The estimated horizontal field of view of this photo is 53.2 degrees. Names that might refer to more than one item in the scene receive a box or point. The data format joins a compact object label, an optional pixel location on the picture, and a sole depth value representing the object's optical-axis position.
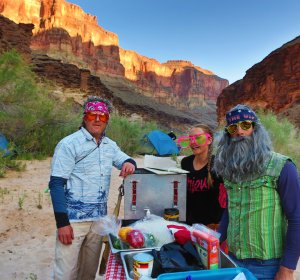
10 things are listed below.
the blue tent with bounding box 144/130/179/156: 13.18
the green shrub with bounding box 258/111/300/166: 9.52
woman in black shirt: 2.34
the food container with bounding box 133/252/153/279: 1.27
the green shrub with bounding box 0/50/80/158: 8.96
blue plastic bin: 1.19
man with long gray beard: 1.56
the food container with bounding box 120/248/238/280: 1.35
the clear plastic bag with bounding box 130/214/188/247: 1.59
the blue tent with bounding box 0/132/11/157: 8.24
